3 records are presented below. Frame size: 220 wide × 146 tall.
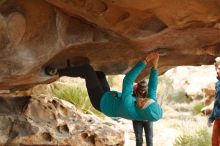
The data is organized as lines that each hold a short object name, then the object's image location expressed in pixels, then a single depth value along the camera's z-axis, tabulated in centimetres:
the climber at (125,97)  536
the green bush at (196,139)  1021
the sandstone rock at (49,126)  653
